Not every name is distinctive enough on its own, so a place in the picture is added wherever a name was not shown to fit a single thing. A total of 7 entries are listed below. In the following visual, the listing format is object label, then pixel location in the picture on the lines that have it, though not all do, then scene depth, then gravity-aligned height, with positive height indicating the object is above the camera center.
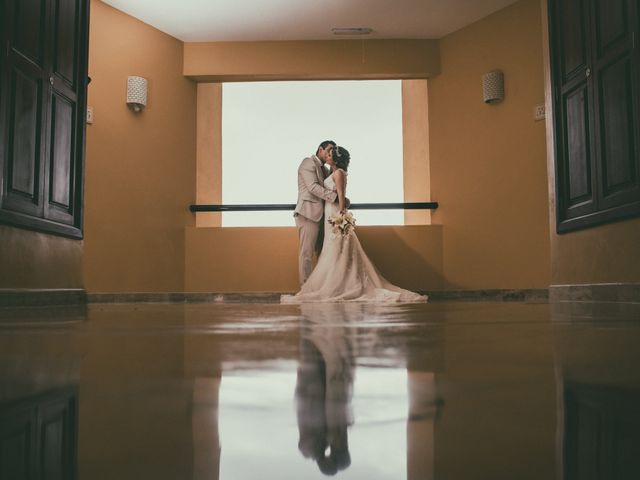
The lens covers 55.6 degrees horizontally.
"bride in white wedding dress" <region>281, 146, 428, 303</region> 5.45 +0.12
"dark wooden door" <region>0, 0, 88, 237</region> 2.69 +0.88
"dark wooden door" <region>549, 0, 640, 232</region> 2.78 +0.91
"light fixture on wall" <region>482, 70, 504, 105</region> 6.18 +2.06
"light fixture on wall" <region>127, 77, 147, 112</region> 6.18 +2.03
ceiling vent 6.65 +2.85
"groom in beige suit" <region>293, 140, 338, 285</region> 6.26 +0.86
